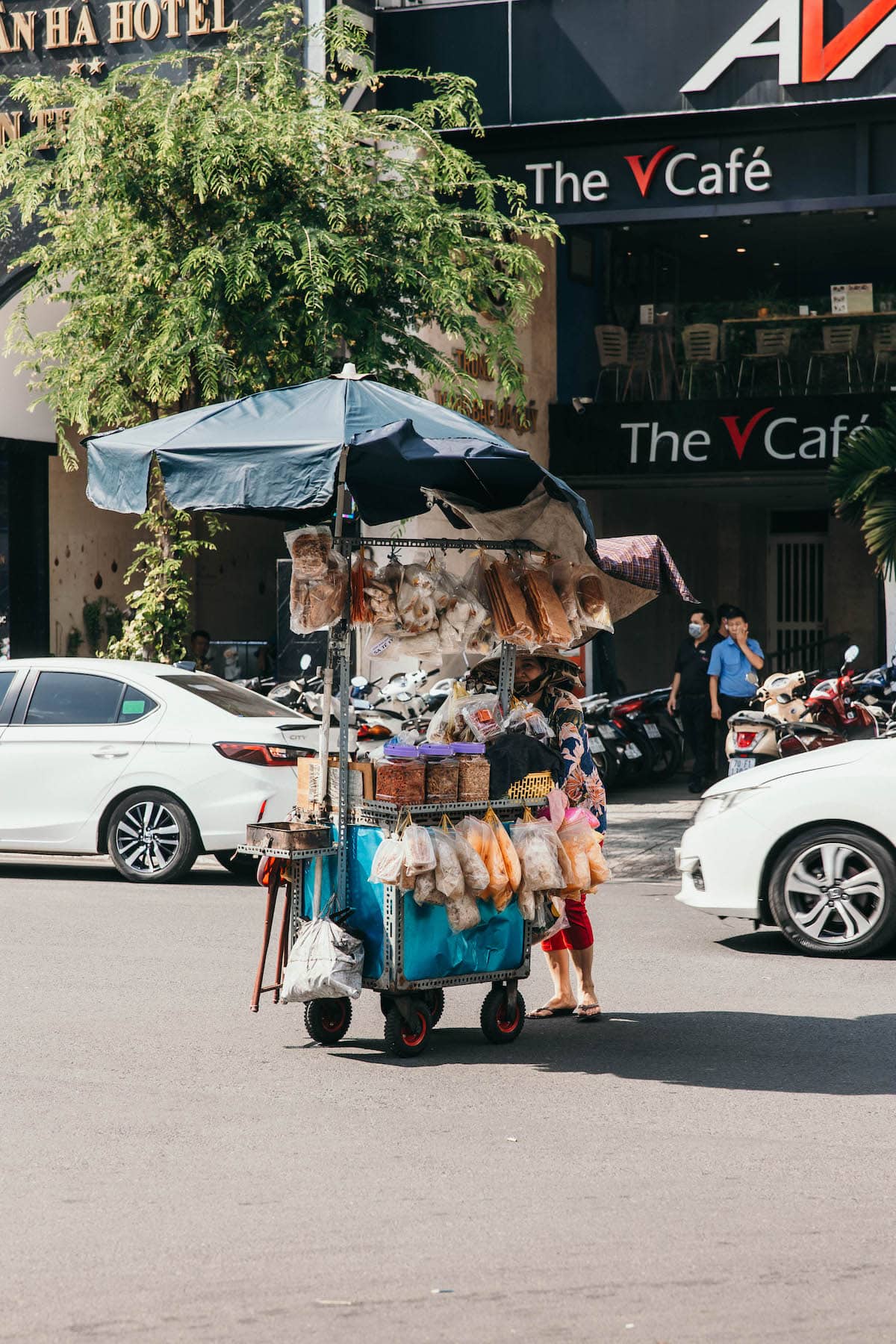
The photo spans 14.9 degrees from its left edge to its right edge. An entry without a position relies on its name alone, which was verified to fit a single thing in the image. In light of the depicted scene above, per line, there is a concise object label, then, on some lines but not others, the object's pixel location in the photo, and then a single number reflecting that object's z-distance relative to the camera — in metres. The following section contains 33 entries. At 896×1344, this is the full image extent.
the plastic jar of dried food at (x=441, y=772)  14.05
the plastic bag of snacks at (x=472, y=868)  13.92
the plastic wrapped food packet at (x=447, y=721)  14.52
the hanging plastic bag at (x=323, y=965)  13.59
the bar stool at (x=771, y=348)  43.04
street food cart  13.51
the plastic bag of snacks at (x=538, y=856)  14.24
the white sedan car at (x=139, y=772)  23.85
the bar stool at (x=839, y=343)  42.48
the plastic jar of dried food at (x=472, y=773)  14.18
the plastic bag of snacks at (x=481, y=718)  14.52
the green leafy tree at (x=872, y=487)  31.50
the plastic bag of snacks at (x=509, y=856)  14.12
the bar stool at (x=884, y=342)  42.14
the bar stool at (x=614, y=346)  45.91
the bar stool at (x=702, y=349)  43.72
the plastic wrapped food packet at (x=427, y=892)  13.74
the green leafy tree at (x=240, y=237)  26.38
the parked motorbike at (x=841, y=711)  29.73
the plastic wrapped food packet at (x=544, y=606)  14.78
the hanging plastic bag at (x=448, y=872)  13.76
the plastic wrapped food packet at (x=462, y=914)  13.91
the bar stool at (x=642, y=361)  45.14
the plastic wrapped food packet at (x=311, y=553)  14.15
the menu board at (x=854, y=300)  42.58
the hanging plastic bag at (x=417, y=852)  13.62
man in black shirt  35.67
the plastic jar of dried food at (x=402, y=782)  13.92
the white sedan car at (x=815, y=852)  18.26
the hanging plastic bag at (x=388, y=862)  13.66
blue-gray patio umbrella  13.40
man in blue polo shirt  32.70
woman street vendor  15.07
